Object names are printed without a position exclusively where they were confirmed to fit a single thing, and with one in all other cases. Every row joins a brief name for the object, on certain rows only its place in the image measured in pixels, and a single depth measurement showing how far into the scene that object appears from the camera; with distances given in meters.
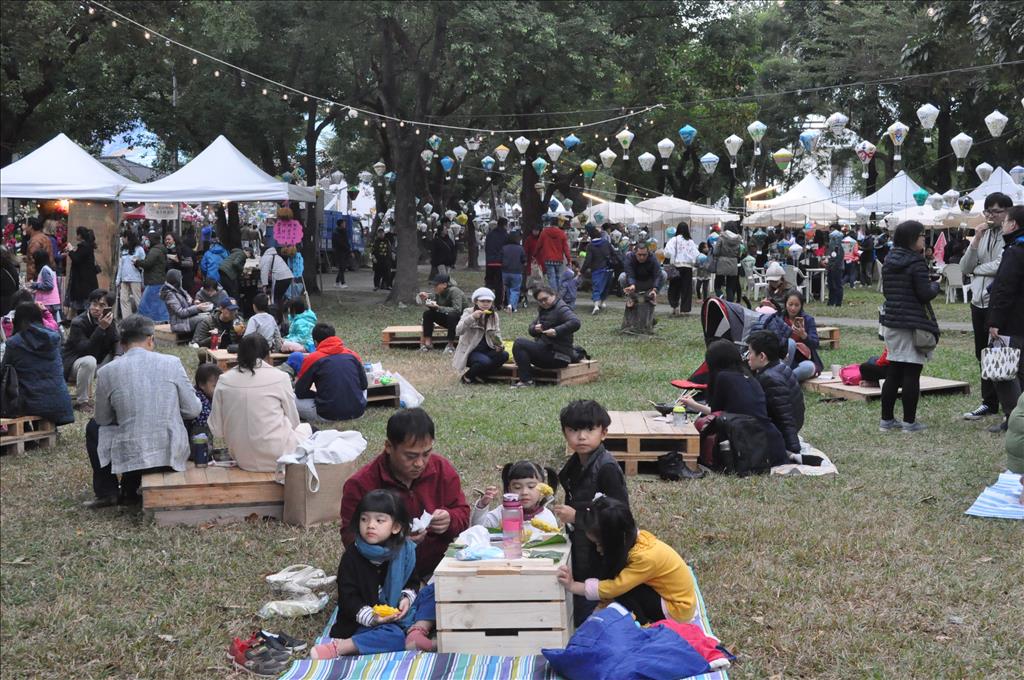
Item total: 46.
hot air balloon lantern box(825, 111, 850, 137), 16.81
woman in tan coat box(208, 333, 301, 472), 7.20
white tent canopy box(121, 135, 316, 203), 17.73
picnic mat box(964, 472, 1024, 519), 6.69
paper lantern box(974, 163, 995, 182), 22.83
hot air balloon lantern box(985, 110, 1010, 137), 16.56
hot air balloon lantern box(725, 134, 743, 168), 18.31
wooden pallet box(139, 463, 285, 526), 6.93
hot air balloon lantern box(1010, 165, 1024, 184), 22.56
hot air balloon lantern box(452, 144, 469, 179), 24.28
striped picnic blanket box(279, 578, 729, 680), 4.48
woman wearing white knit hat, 12.34
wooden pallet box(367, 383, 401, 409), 10.91
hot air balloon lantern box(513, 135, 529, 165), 22.16
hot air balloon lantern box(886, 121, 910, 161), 17.77
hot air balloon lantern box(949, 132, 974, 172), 17.81
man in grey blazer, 7.19
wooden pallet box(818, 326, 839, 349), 15.44
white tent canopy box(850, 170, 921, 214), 27.70
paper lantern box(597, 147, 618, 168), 21.20
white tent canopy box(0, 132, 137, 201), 17.70
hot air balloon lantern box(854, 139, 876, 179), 21.39
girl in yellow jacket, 4.70
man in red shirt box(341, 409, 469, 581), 5.09
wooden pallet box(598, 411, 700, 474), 8.03
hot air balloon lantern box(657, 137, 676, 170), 19.72
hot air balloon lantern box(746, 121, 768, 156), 18.38
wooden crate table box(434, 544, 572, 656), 4.57
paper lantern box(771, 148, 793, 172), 19.31
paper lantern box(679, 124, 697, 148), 20.02
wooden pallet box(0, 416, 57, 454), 9.13
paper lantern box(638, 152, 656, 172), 22.33
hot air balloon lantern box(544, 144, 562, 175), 21.37
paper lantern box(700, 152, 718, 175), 20.27
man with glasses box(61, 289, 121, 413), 10.71
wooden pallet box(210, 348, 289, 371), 12.04
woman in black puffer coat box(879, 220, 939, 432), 8.73
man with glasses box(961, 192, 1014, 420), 8.80
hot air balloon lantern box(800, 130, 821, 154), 18.22
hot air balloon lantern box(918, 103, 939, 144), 15.90
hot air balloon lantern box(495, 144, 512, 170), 22.86
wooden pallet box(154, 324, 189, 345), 16.06
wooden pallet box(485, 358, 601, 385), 12.23
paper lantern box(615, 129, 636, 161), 19.44
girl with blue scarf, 4.80
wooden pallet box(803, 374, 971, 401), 10.76
